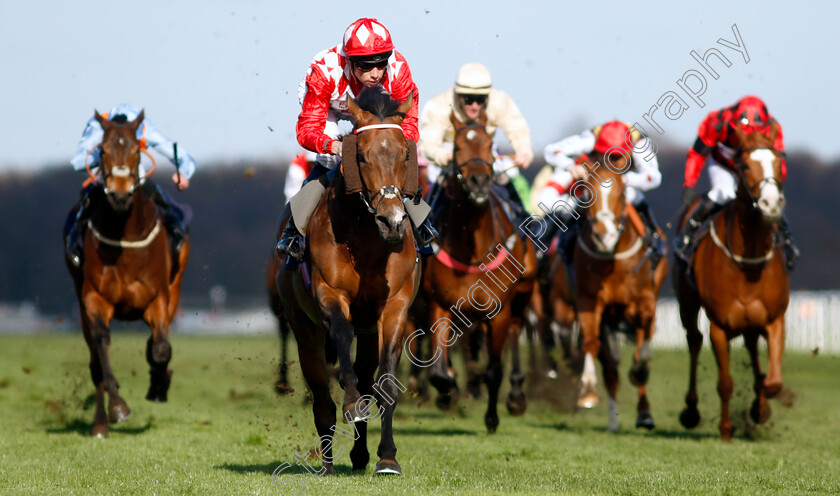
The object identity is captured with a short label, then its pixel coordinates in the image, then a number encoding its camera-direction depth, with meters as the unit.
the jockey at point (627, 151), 21.09
